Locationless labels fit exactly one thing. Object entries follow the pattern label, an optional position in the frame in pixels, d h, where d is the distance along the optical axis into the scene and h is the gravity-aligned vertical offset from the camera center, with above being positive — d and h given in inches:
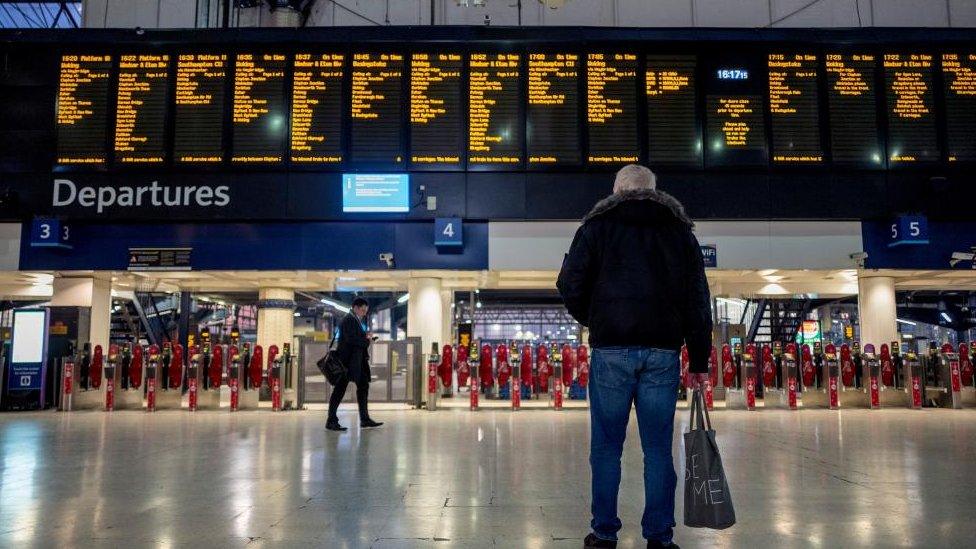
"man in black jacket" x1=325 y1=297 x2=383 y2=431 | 340.8 -1.1
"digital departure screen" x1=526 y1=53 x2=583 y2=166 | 437.1 +144.8
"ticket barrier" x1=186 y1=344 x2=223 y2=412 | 482.0 -17.8
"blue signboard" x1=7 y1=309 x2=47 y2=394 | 463.1 +2.5
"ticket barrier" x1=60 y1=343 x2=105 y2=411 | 465.7 -15.3
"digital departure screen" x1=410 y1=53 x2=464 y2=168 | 438.0 +141.4
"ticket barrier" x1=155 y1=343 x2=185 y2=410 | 492.2 -19.8
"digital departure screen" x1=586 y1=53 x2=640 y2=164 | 436.5 +139.8
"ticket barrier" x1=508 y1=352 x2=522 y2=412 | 482.9 -19.2
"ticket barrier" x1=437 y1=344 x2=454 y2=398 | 503.2 -8.9
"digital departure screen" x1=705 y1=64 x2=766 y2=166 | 440.1 +141.9
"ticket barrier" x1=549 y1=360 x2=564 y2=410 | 485.2 -22.5
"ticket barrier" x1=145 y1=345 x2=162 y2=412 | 480.7 -13.2
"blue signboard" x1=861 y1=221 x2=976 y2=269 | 448.1 +64.4
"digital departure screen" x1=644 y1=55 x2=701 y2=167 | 438.9 +145.2
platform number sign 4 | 439.8 +74.2
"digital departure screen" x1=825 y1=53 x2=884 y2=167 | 441.7 +147.1
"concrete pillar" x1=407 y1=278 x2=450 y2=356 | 498.0 +28.6
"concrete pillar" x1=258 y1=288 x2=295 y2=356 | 629.0 +33.2
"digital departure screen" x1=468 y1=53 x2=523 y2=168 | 438.0 +141.5
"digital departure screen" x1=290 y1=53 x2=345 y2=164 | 436.8 +141.3
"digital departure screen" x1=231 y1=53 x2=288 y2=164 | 438.3 +144.3
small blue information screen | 439.8 +98.8
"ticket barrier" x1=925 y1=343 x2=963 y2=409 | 491.8 -21.9
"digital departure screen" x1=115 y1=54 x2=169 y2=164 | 438.6 +150.0
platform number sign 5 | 432.8 +73.2
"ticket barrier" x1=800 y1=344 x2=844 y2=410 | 493.4 -23.7
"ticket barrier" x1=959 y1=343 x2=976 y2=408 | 503.2 -18.2
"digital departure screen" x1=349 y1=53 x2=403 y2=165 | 437.4 +144.2
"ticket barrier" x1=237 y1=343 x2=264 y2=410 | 487.5 -15.8
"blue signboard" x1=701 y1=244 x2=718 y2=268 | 444.5 +59.9
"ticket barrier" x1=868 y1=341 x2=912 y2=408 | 483.5 -20.0
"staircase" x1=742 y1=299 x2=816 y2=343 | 850.8 +41.9
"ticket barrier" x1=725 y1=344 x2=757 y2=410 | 482.3 -25.1
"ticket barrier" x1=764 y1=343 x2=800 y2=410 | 484.1 -21.6
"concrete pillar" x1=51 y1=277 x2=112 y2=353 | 476.1 +37.3
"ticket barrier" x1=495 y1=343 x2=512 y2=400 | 506.6 -8.8
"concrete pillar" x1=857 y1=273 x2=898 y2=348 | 491.8 +30.5
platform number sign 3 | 435.2 +74.1
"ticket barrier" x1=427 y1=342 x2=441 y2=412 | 473.1 -17.6
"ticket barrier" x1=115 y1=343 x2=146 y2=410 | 488.7 -17.4
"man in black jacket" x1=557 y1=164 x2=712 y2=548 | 121.4 +4.5
